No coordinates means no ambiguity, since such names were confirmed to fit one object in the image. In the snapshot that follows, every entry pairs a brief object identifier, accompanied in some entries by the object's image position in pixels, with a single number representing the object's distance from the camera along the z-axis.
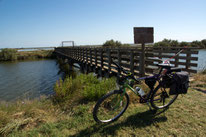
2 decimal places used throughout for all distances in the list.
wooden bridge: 5.89
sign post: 5.05
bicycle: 2.93
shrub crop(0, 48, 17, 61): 39.59
